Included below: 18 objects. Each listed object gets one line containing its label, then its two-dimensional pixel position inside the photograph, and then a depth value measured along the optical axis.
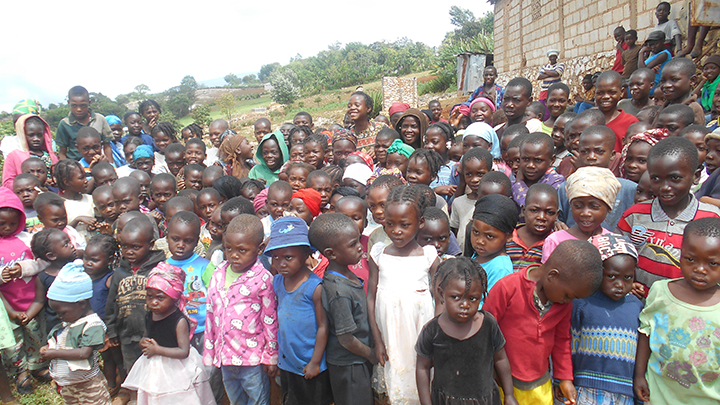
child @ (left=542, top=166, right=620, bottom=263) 2.38
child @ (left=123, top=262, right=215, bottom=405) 2.58
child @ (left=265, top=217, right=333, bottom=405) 2.37
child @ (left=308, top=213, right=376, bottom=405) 2.31
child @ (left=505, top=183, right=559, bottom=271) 2.52
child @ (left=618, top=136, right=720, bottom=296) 2.23
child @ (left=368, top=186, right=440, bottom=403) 2.32
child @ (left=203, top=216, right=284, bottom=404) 2.53
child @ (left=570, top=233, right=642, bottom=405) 2.00
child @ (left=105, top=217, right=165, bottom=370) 2.96
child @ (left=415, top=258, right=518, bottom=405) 1.86
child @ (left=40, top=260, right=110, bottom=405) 2.85
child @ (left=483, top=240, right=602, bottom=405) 2.02
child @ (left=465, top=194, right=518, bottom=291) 2.45
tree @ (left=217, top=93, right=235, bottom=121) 28.35
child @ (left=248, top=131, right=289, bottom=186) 4.96
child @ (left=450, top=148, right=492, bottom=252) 3.33
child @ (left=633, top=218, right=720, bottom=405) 1.80
